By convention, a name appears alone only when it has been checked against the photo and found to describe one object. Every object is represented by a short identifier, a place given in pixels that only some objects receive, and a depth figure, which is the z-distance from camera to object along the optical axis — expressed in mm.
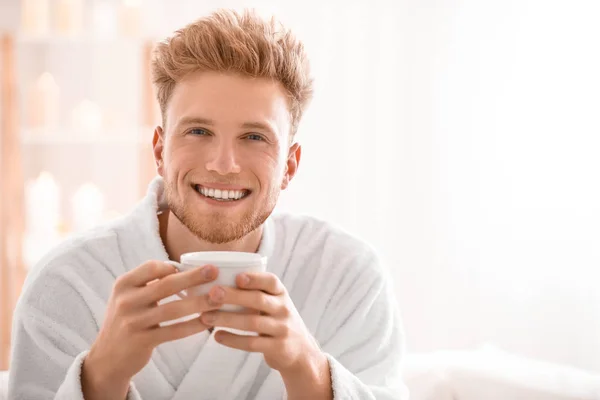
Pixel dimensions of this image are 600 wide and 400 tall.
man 1461
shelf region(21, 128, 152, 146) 3430
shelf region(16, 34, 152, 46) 3469
